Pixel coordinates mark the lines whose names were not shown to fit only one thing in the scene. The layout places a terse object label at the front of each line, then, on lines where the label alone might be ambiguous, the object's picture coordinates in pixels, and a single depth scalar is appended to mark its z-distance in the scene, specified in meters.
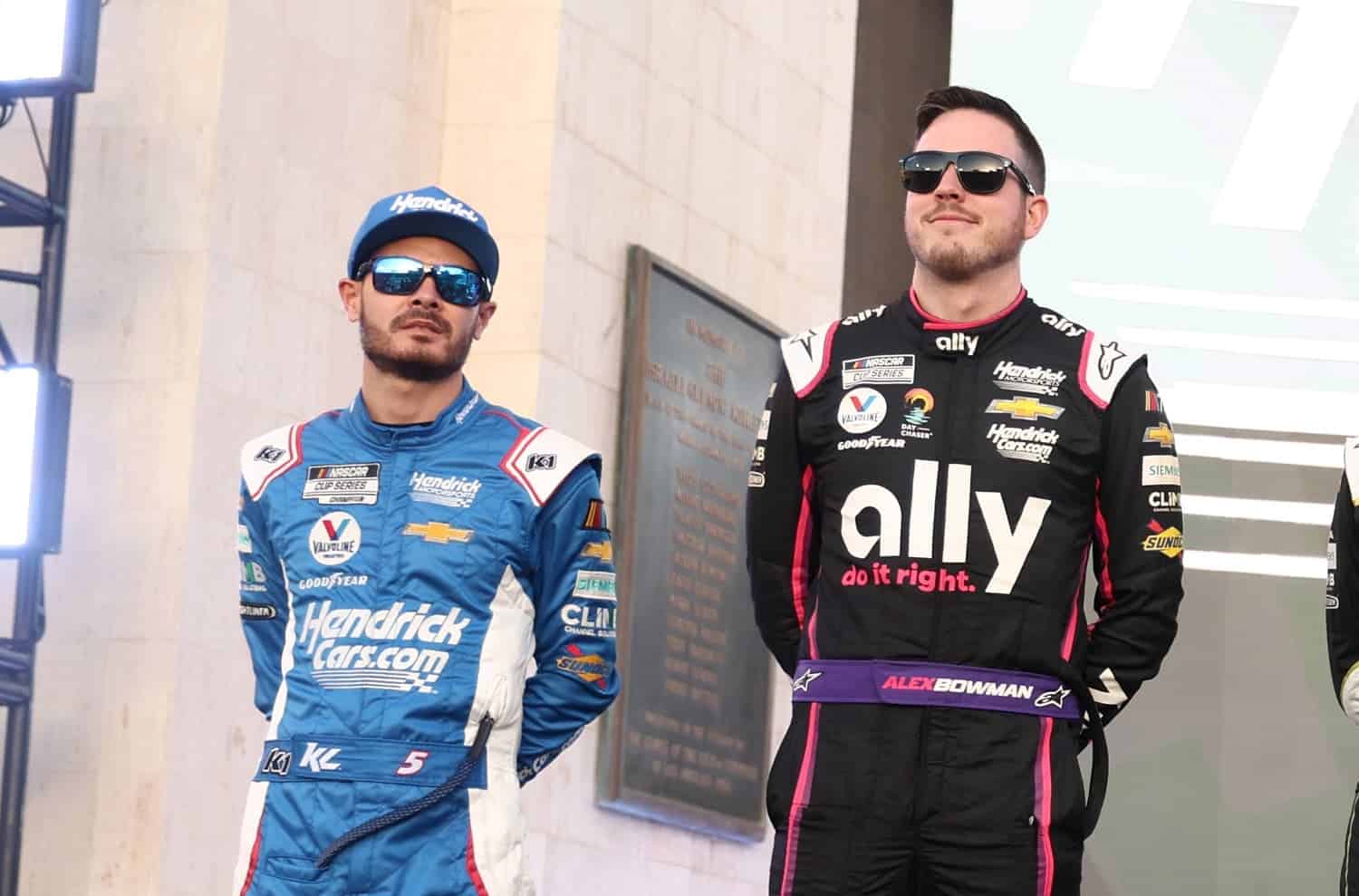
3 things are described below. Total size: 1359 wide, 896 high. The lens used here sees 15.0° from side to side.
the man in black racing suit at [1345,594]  9.90
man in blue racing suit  8.86
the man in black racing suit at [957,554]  8.79
